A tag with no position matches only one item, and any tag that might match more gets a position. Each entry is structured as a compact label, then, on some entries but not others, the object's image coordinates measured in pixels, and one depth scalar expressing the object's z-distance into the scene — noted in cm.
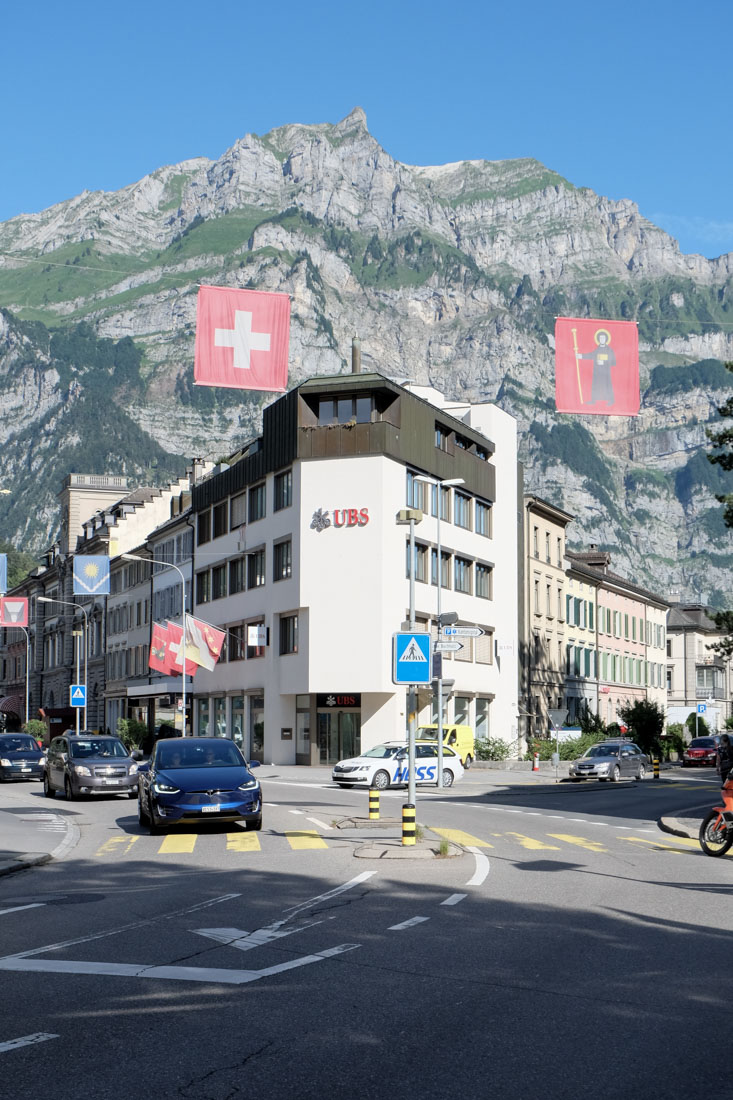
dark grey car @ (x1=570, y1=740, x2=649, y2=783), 4753
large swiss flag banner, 2422
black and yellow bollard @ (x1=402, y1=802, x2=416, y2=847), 1819
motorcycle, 1755
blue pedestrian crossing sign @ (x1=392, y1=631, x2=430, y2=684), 2067
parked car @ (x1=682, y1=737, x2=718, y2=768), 6606
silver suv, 3055
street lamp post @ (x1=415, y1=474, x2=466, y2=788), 3918
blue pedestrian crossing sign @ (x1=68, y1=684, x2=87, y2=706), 6169
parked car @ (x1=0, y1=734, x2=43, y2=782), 4103
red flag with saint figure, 2630
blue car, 2014
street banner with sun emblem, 5394
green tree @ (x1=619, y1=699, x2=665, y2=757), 6319
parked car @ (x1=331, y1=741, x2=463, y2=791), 3991
